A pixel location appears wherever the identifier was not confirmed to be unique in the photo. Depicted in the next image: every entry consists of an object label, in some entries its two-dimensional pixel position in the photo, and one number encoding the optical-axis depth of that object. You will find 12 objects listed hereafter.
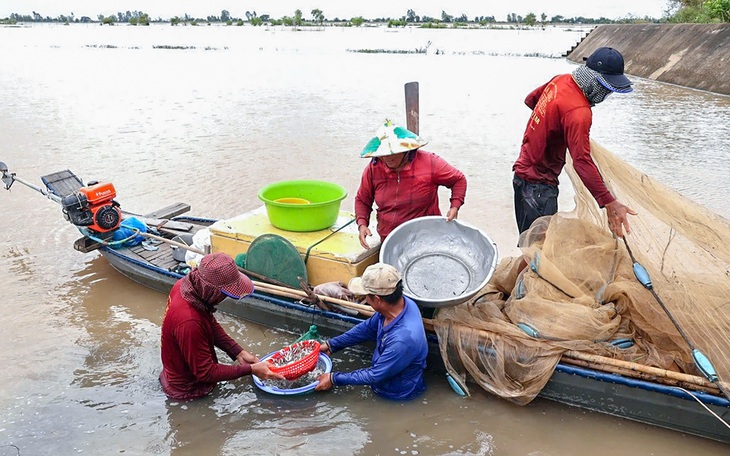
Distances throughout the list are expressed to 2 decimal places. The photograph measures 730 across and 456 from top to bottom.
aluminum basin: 4.29
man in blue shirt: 3.43
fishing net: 3.63
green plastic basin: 4.77
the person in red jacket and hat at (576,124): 3.90
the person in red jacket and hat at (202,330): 3.36
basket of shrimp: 3.87
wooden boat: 3.46
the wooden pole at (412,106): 5.93
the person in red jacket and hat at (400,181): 4.15
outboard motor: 5.77
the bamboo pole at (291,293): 4.30
